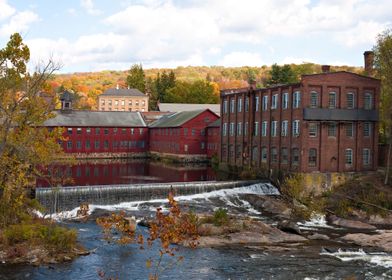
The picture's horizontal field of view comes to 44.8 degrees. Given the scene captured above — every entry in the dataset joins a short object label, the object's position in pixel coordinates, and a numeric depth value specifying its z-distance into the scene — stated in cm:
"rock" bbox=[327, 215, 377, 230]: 3158
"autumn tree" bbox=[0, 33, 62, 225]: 2072
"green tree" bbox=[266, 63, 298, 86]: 8888
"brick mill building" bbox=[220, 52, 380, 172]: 4162
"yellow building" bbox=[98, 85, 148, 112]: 12044
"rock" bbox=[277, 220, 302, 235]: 2841
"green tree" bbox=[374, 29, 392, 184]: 4105
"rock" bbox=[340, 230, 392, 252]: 2596
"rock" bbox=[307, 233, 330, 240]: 2750
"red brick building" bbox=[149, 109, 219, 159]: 7125
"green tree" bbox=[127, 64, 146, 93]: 13262
